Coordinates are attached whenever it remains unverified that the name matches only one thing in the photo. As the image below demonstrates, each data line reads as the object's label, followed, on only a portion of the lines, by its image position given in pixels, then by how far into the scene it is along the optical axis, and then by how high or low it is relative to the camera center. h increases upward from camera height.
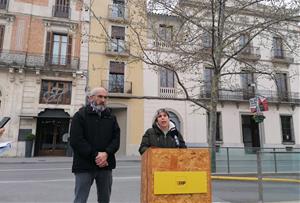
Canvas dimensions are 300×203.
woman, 4.12 +0.19
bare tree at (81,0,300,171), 10.66 +4.86
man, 3.88 +0.03
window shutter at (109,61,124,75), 23.70 +6.42
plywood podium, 3.48 -0.33
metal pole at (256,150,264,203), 6.50 -0.69
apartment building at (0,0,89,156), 20.78 +5.57
